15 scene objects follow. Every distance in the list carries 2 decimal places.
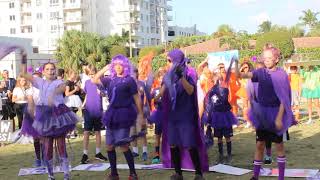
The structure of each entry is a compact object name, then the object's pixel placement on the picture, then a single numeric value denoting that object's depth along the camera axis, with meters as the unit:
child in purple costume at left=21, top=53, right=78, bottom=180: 6.88
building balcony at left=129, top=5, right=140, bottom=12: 92.62
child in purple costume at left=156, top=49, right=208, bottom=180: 6.39
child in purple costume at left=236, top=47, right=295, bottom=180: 6.08
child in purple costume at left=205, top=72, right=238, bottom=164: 8.23
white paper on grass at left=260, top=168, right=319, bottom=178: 7.08
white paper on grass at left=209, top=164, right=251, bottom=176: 7.46
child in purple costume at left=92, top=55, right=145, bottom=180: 6.64
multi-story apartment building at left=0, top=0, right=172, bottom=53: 87.81
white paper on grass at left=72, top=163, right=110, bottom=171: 8.20
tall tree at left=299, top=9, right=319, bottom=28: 78.62
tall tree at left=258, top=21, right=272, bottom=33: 86.70
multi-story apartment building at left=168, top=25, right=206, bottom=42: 117.00
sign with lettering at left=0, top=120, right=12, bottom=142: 12.36
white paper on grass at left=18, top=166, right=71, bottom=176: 8.16
